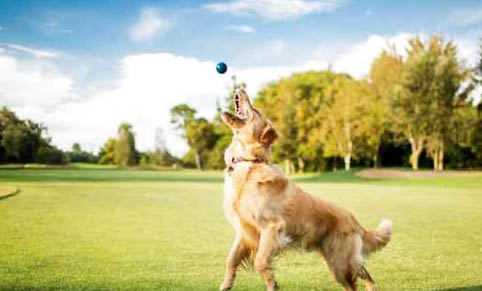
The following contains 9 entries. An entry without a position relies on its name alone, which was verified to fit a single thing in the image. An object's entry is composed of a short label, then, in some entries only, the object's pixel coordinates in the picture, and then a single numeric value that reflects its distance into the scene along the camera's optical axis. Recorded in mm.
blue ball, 6453
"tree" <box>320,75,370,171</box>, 40281
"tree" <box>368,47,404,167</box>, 36562
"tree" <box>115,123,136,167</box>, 36019
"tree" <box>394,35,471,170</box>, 33875
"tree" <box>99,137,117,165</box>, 29031
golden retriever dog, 4367
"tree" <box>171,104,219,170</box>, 63000
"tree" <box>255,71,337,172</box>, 46084
